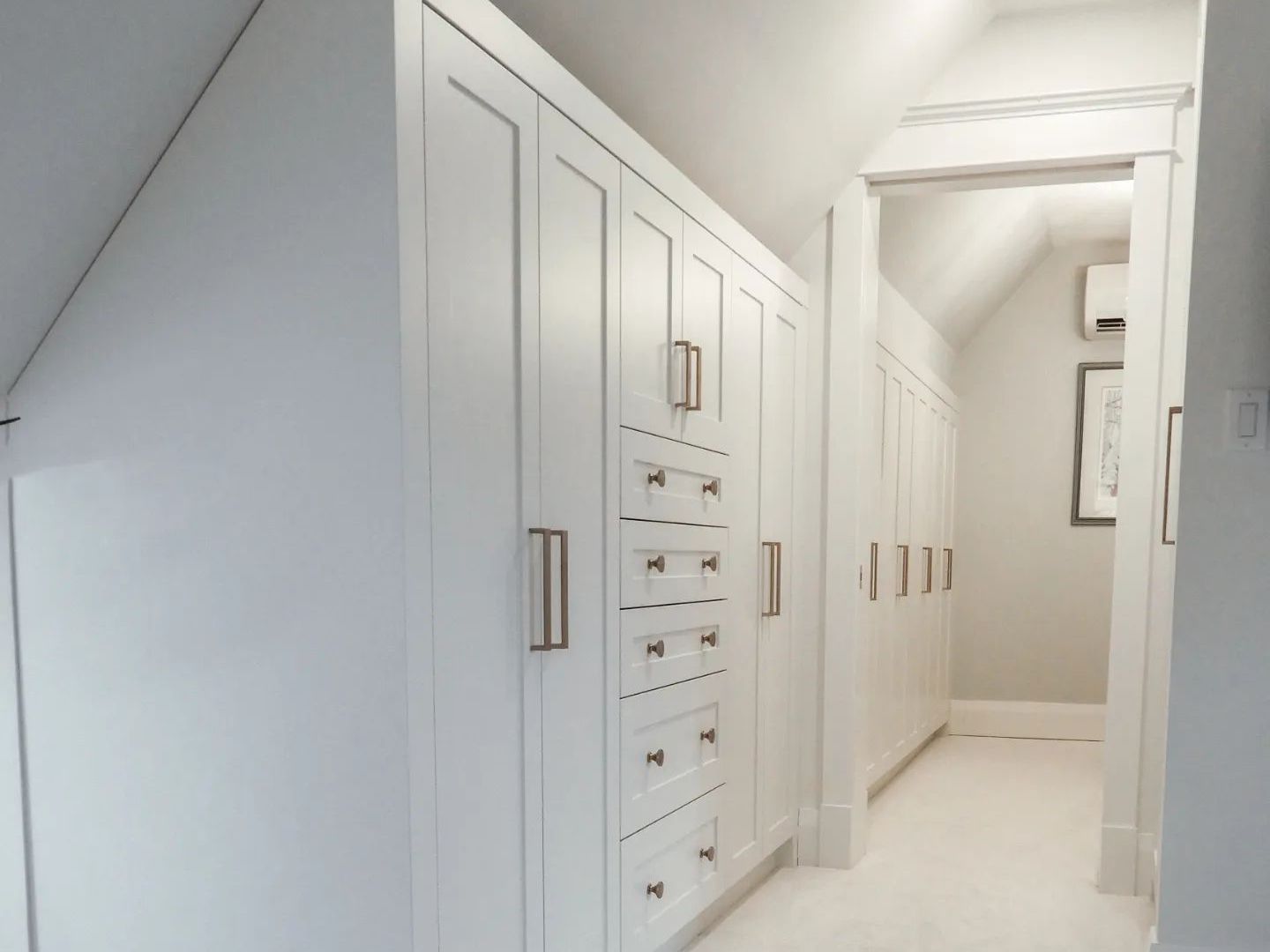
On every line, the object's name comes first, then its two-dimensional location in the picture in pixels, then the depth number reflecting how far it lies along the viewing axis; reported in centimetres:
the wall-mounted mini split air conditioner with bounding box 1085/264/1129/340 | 582
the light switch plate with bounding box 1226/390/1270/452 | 209
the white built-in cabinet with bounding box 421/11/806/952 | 156
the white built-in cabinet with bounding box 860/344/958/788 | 409
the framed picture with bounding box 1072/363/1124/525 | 596
